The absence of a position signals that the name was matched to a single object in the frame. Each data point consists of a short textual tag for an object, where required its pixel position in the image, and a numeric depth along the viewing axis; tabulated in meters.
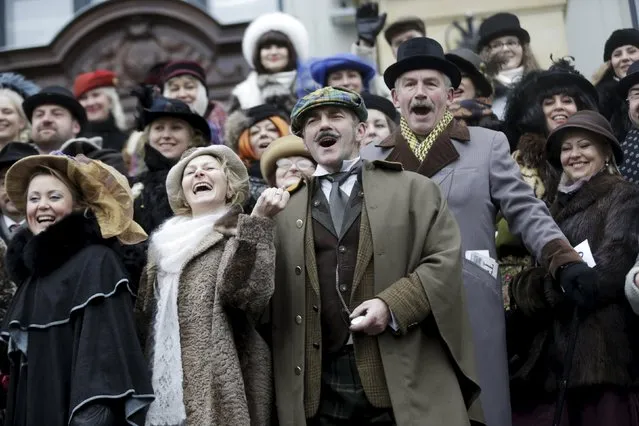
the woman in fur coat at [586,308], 5.68
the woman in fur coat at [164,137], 6.79
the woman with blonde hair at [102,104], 8.91
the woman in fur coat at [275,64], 8.42
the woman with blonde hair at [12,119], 8.31
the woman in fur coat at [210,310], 5.02
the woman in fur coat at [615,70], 7.62
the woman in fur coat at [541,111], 6.93
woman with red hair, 7.51
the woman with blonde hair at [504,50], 8.26
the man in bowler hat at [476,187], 5.45
